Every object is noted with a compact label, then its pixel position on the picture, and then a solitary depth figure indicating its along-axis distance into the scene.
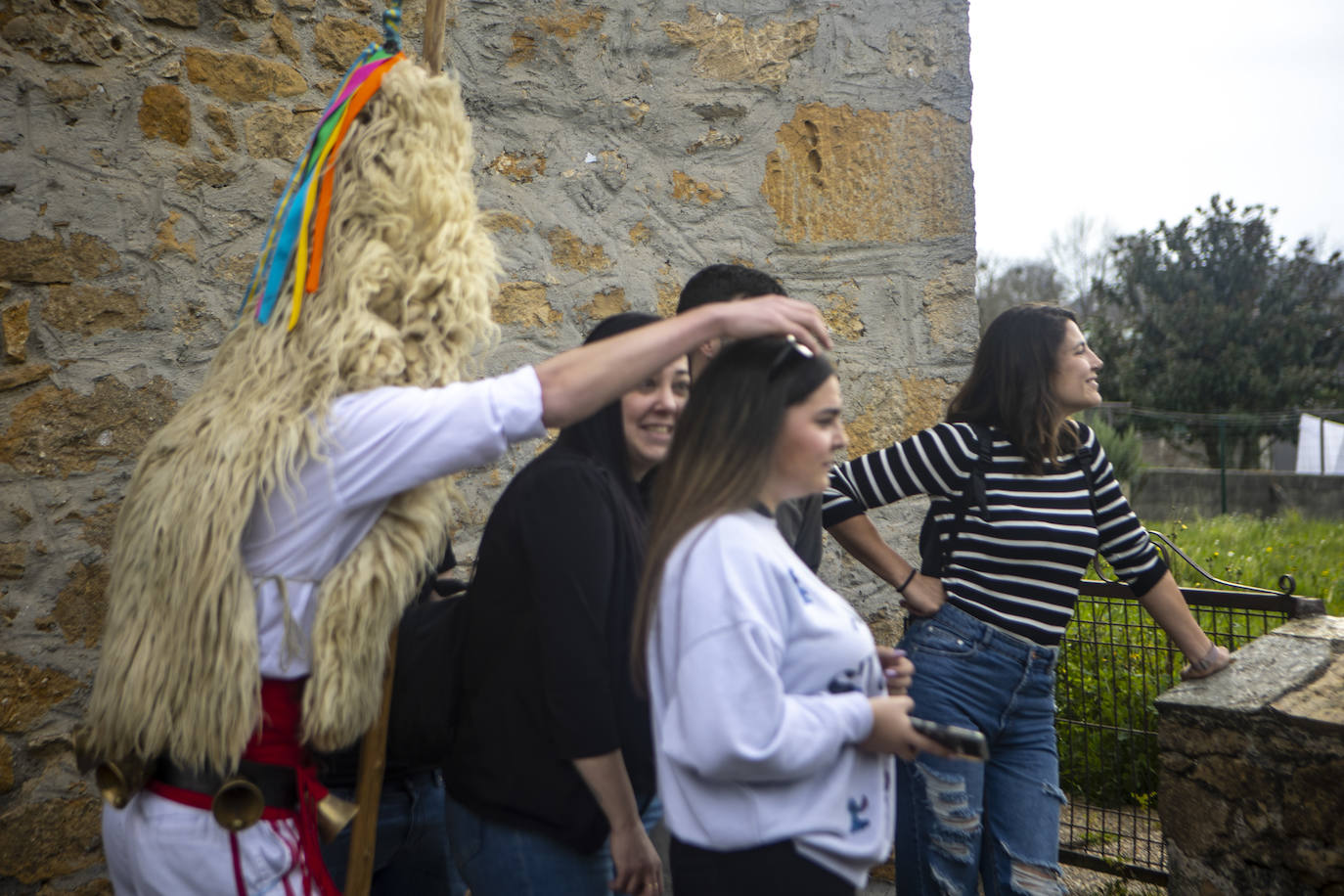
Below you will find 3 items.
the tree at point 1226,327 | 18.95
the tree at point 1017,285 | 30.08
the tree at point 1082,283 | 31.38
